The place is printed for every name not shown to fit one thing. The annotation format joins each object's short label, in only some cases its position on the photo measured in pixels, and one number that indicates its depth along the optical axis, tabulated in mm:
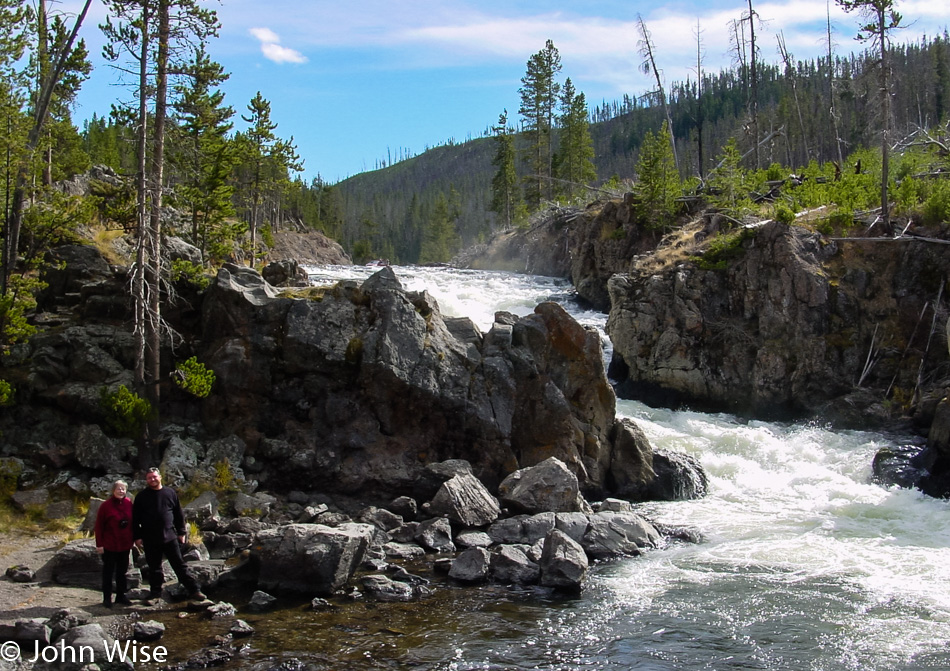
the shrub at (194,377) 17562
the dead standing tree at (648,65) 44469
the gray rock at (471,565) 13438
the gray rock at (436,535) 15133
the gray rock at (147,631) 10227
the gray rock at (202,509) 15492
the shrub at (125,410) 16625
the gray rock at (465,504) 16406
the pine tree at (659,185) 38844
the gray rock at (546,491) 16891
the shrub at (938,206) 27656
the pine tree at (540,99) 70500
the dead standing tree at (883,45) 28312
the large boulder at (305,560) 12461
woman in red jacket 11336
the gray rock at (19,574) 12016
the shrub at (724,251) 30016
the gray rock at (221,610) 11180
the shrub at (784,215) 28719
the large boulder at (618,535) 15141
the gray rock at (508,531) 15589
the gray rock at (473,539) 15320
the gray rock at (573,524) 15445
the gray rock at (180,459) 17016
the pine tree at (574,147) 69500
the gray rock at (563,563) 13086
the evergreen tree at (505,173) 78438
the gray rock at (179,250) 21188
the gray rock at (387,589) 12469
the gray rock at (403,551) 14658
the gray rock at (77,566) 12203
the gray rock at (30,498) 15242
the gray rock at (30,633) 9773
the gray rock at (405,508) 17094
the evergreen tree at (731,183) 32719
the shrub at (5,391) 16266
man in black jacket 11688
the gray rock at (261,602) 11727
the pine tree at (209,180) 23453
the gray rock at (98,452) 16734
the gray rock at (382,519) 16281
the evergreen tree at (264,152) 34531
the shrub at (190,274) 19062
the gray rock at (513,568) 13469
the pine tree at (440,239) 105062
